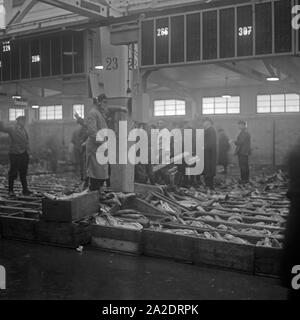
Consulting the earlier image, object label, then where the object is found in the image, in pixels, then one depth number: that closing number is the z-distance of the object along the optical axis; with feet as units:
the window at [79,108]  88.25
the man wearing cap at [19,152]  30.42
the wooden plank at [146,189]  27.37
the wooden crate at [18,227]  20.97
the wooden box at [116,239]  18.57
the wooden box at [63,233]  19.69
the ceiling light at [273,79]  49.73
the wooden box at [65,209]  19.90
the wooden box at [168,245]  17.46
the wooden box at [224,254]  16.04
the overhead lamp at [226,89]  62.92
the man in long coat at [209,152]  35.81
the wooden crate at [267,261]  15.57
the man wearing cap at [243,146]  39.91
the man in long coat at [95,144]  24.98
